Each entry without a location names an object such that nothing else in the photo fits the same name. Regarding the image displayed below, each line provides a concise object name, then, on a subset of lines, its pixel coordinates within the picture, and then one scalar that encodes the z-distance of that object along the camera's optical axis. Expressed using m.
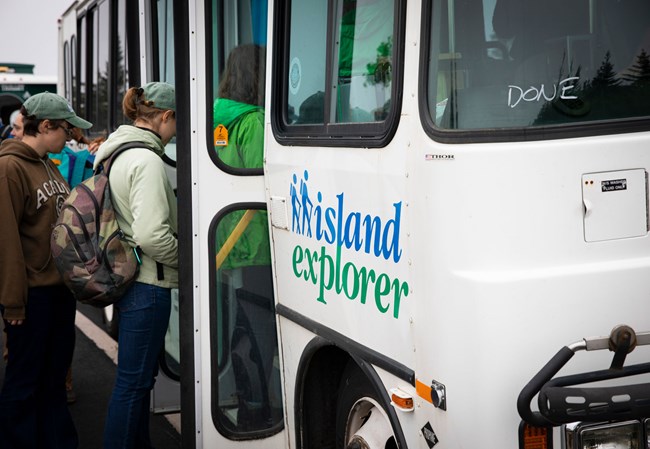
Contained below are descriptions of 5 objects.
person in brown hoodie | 3.98
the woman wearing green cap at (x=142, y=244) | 3.68
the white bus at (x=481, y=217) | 2.28
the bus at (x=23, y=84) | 14.73
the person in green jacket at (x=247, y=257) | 3.75
